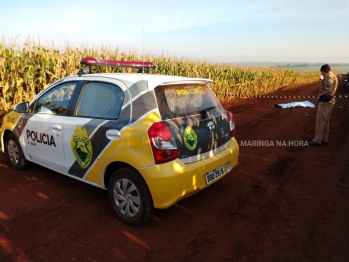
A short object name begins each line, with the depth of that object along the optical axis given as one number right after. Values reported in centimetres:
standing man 685
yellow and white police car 308
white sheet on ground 1363
